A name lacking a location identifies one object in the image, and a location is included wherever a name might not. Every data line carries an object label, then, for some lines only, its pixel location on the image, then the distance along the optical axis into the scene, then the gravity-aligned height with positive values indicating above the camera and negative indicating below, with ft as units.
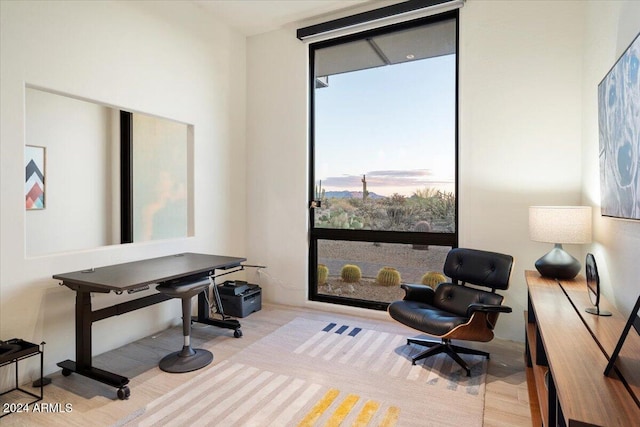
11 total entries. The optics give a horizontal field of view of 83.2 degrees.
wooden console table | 3.48 -1.92
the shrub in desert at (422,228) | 12.26 -0.76
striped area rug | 7.07 -4.13
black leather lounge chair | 8.50 -2.63
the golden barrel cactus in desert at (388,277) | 12.91 -2.57
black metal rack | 6.99 -2.96
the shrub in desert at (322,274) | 14.20 -2.70
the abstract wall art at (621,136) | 5.32 +1.18
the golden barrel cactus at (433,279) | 12.14 -2.46
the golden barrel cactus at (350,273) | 13.57 -2.57
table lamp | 8.36 -0.60
